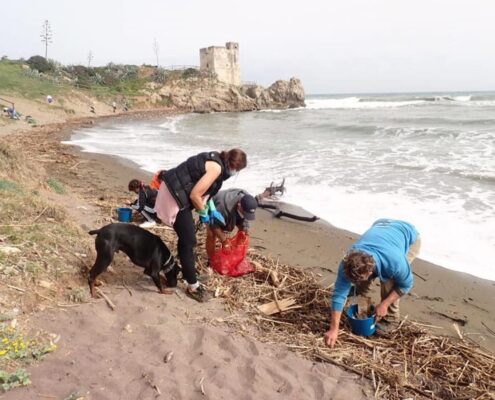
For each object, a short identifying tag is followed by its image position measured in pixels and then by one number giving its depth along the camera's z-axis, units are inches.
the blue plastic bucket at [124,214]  250.7
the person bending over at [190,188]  152.1
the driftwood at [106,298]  147.8
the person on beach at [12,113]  872.3
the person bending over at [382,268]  129.6
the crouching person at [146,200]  252.1
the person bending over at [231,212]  189.8
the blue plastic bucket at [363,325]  148.4
